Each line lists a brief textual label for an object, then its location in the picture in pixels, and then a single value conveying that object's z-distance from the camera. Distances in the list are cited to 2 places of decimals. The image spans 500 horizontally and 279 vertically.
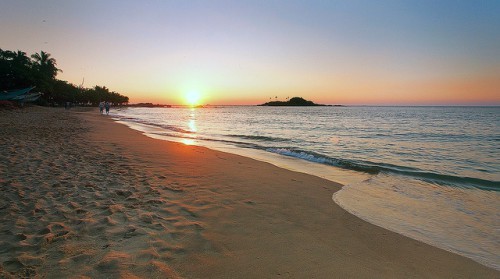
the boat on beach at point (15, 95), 44.81
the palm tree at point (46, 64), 69.16
